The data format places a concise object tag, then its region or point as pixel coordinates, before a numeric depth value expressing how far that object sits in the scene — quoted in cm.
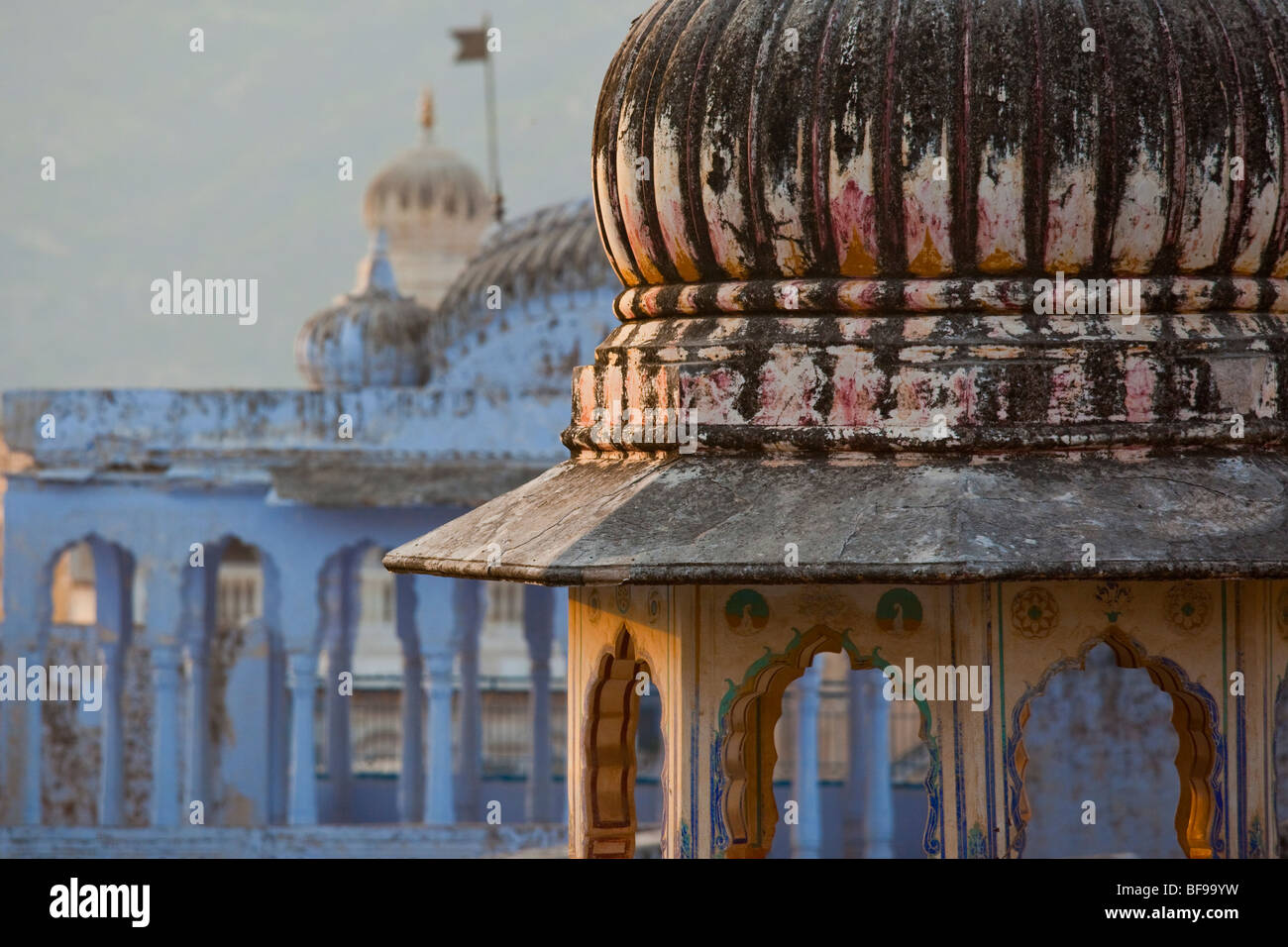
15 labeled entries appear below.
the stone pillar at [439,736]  1584
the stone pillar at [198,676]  1634
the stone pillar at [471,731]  1764
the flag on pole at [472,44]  2506
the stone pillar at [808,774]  1501
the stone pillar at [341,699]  1767
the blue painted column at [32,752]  1608
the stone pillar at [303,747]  1623
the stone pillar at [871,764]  1557
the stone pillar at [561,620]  1703
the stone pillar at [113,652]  1627
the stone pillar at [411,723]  1720
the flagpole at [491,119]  2330
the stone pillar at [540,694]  1755
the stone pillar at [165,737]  1591
